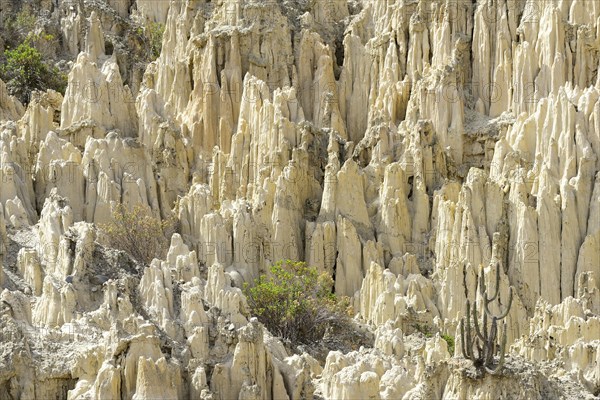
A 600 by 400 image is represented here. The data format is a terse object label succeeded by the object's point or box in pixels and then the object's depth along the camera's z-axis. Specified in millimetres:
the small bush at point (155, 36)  77062
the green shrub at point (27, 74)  73125
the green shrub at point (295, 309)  56406
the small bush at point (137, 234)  58000
